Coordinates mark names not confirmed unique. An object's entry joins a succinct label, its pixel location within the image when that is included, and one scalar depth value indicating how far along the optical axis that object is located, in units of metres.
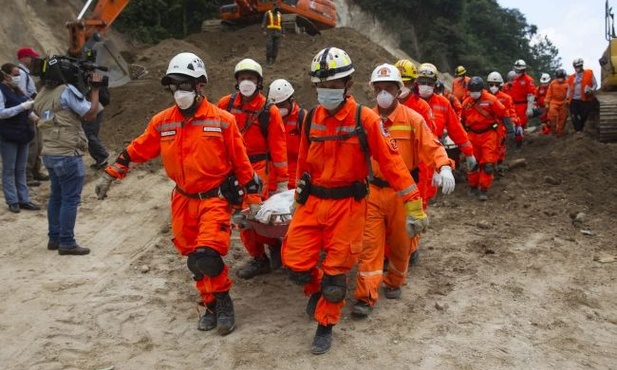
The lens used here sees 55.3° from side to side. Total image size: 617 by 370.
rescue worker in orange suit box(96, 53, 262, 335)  4.68
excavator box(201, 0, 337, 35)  17.92
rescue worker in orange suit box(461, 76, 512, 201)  9.64
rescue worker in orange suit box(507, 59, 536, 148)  14.23
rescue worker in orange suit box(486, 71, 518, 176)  10.08
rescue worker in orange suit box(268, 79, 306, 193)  6.59
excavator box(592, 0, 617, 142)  12.45
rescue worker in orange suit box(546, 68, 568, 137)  14.70
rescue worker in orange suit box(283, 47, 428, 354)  4.36
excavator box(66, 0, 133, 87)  12.37
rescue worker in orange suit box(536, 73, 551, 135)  15.95
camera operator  6.36
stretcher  5.30
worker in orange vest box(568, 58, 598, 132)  13.72
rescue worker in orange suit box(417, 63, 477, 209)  6.76
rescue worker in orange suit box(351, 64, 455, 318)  5.14
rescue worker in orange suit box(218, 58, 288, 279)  6.06
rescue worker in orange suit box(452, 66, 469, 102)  12.85
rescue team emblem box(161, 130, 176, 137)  4.81
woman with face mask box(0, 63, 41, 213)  7.86
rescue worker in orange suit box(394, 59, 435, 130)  6.49
